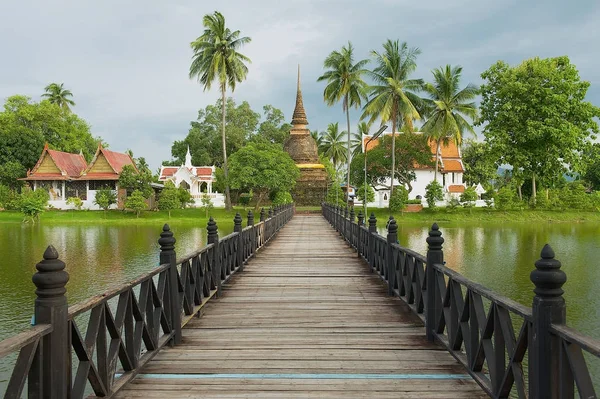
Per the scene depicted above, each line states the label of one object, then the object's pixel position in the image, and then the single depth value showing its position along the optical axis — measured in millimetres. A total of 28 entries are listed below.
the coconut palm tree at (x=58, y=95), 63250
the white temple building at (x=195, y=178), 53344
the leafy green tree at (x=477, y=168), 53906
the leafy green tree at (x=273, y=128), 64938
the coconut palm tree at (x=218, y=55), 40219
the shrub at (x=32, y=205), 37531
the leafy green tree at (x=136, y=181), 42938
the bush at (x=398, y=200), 39875
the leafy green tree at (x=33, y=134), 49219
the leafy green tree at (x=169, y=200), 39938
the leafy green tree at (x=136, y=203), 39438
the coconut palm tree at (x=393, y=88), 39156
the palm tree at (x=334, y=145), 70812
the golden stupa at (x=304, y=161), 50616
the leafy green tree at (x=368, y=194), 42666
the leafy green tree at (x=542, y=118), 36969
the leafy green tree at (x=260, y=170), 38406
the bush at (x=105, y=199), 41531
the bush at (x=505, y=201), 40594
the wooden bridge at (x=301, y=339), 3076
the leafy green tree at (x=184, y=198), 43469
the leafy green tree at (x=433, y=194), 40625
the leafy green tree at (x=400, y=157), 49281
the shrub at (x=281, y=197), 39947
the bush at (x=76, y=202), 44500
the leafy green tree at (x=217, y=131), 63344
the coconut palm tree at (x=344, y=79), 43219
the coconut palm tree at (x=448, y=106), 42406
